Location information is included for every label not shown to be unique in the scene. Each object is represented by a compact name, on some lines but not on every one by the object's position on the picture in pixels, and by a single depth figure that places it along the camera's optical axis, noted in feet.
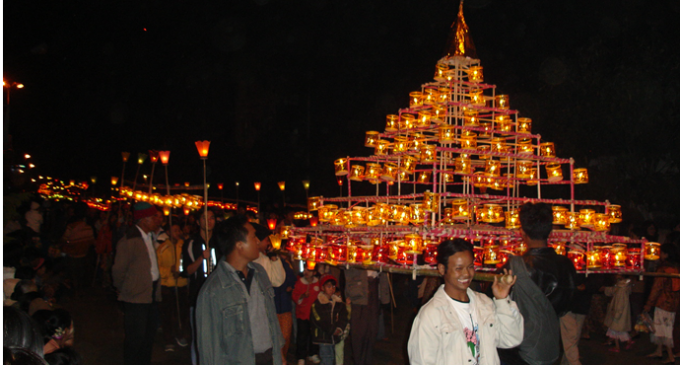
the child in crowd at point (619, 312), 31.50
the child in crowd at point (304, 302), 27.66
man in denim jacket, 12.71
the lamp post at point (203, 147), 28.96
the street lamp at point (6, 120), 41.78
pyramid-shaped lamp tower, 23.25
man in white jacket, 11.09
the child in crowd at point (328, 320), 25.25
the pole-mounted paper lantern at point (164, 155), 36.64
